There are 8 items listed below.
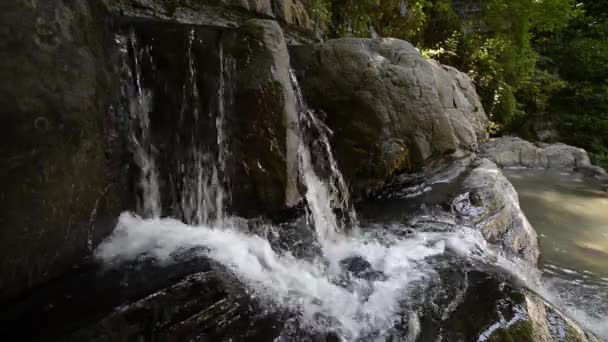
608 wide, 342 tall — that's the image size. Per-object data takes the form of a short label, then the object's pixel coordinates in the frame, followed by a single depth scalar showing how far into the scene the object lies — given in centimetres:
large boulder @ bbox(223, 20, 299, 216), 358
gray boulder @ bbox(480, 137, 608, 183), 896
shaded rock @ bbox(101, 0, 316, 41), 412
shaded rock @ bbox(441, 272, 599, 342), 211
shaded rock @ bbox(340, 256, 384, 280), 294
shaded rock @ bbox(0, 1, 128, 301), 208
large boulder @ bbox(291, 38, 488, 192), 468
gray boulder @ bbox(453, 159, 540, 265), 376
